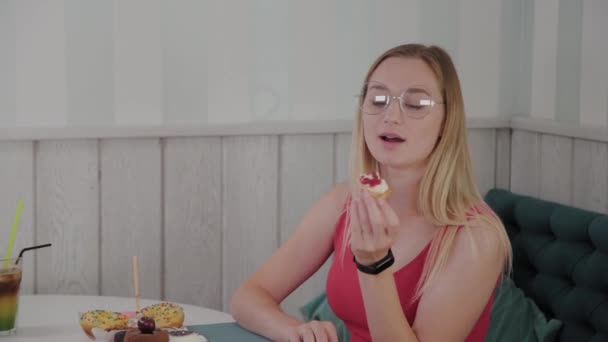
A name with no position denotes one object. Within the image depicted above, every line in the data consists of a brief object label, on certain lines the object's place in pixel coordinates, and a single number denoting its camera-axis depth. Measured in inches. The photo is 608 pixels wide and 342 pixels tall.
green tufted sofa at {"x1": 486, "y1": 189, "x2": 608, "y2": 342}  94.8
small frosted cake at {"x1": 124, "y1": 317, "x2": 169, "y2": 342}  73.4
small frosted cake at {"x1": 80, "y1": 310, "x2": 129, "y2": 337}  78.9
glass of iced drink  84.5
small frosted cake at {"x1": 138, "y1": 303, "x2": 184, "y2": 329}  81.7
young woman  80.7
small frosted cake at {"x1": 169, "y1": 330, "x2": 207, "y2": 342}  77.6
